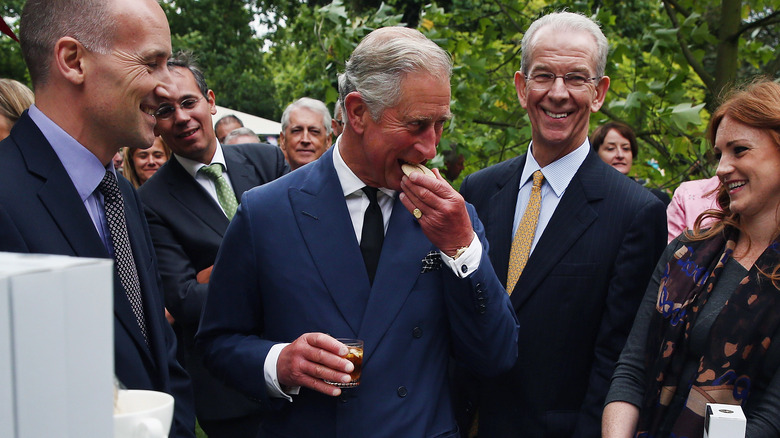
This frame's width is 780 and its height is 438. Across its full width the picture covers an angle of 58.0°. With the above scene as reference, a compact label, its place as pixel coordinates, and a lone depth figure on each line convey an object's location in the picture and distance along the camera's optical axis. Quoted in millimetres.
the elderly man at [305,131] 6285
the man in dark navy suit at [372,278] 2273
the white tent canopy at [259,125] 16436
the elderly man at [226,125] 9466
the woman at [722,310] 2412
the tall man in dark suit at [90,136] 1933
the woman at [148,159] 6215
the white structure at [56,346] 896
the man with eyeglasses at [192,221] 3549
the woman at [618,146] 6477
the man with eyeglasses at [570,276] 2859
